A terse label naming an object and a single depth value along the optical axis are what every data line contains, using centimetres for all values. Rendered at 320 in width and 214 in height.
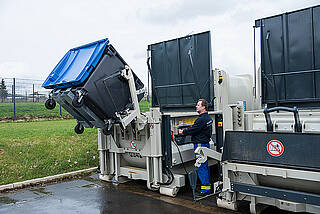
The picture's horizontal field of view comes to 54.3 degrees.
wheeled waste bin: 491
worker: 520
